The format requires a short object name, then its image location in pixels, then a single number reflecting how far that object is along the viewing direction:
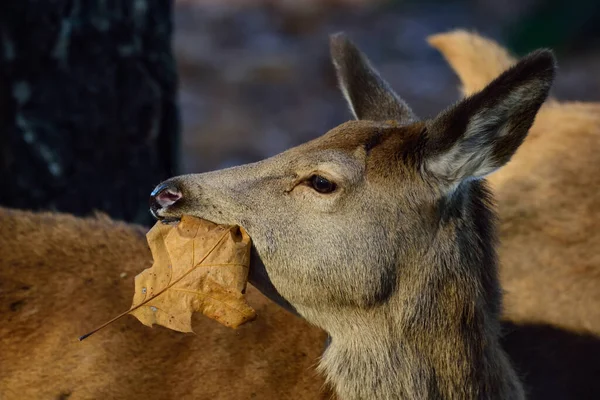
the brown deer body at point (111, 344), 8.11
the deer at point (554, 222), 10.89
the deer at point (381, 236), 7.60
